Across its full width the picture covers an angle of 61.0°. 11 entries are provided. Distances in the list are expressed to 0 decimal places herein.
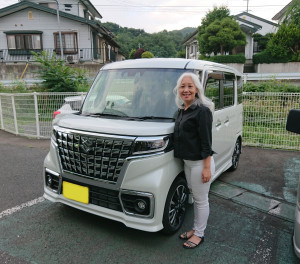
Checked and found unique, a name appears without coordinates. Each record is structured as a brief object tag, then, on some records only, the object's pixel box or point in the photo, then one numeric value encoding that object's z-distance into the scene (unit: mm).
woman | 2328
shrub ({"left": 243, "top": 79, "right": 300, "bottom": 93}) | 8836
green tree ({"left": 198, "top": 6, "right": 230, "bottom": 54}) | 24994
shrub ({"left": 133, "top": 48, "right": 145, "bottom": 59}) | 28906
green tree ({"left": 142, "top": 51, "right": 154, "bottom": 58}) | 25359
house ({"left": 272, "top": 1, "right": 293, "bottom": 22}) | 33297
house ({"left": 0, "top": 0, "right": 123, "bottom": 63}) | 22750
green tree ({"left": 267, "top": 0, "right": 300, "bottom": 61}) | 20212
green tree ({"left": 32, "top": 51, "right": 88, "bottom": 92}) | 8766
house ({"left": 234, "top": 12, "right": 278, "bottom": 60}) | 26781
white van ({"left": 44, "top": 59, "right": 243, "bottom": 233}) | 2389
